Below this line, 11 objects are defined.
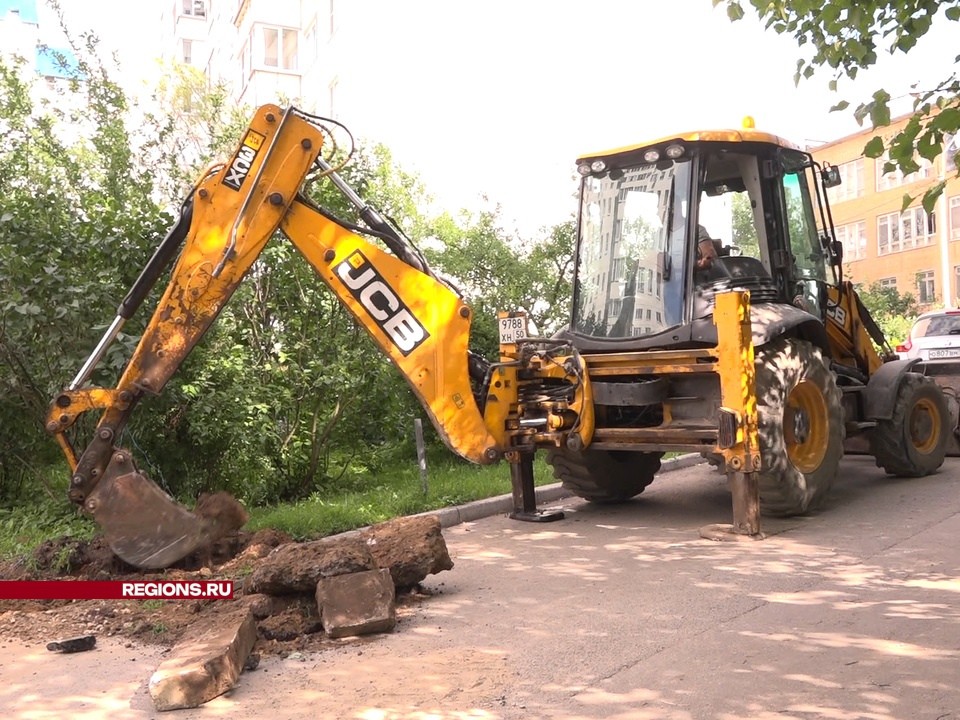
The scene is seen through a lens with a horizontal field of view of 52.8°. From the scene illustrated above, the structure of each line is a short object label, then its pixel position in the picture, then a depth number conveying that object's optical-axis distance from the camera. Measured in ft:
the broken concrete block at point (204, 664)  14.10
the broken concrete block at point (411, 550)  19.83
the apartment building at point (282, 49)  109.81
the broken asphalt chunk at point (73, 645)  16.98
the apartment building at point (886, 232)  147.33
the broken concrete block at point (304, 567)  18.22
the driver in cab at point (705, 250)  27.30
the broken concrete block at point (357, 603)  17.39
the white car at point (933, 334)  50.70
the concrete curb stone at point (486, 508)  29.04
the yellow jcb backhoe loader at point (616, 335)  22.06
